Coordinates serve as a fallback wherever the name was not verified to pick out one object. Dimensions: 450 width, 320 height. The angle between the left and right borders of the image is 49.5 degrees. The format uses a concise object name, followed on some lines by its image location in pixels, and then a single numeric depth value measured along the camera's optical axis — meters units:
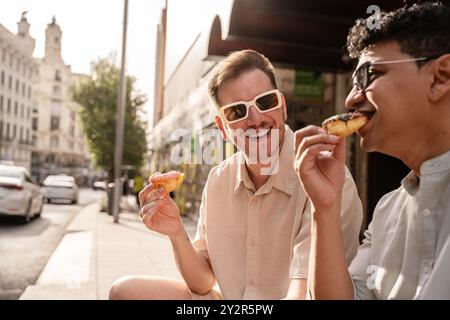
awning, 5.27
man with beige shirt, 1.69
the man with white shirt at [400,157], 1.10
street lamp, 13.84
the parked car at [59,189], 20.52
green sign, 7.46
